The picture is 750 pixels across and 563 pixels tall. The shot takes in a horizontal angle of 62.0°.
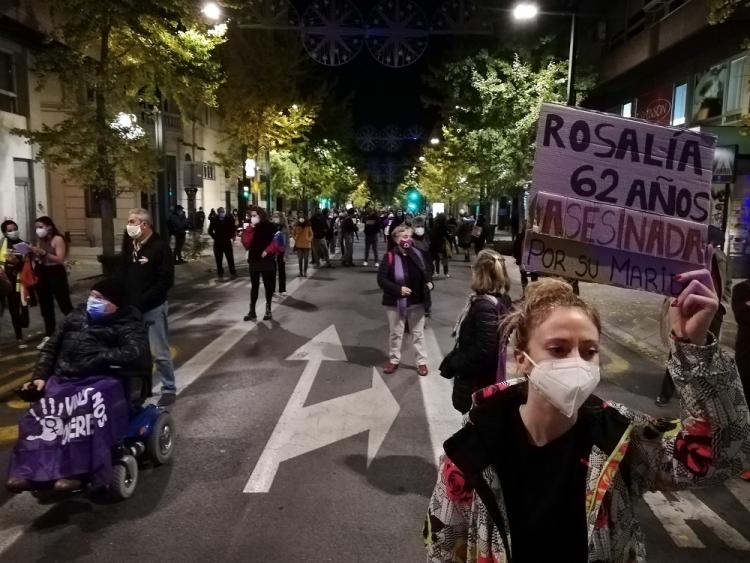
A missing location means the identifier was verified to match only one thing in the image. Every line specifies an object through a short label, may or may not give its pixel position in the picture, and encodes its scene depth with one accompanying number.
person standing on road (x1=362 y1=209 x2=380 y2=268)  21.62
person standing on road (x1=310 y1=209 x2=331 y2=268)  20.27
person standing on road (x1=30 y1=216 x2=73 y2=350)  9.02
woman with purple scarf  7.73
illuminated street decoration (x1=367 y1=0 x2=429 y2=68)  17.66
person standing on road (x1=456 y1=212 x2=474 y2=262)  23.75
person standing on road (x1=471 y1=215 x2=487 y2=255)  22.88
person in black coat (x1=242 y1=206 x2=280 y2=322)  11.05
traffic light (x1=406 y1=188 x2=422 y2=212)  82.71
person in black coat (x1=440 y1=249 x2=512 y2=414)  4.40
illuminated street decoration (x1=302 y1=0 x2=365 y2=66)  17.67
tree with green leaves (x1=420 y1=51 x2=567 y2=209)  23.50
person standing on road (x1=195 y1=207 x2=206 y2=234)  27.14
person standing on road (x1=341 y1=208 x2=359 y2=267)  21.95
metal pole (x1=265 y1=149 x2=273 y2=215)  28.51
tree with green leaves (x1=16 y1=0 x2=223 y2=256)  12.98
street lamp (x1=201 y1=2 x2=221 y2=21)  13.98
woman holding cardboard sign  1.73
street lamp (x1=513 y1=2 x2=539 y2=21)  16.12
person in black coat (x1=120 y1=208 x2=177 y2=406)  6.26
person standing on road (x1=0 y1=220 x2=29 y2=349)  9.05
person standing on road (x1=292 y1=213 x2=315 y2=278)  17.55
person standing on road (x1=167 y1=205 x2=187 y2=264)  18.83
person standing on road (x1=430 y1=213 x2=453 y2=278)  17.94
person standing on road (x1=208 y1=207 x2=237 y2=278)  17.03
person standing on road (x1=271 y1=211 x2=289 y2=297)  14.23
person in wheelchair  4.04
